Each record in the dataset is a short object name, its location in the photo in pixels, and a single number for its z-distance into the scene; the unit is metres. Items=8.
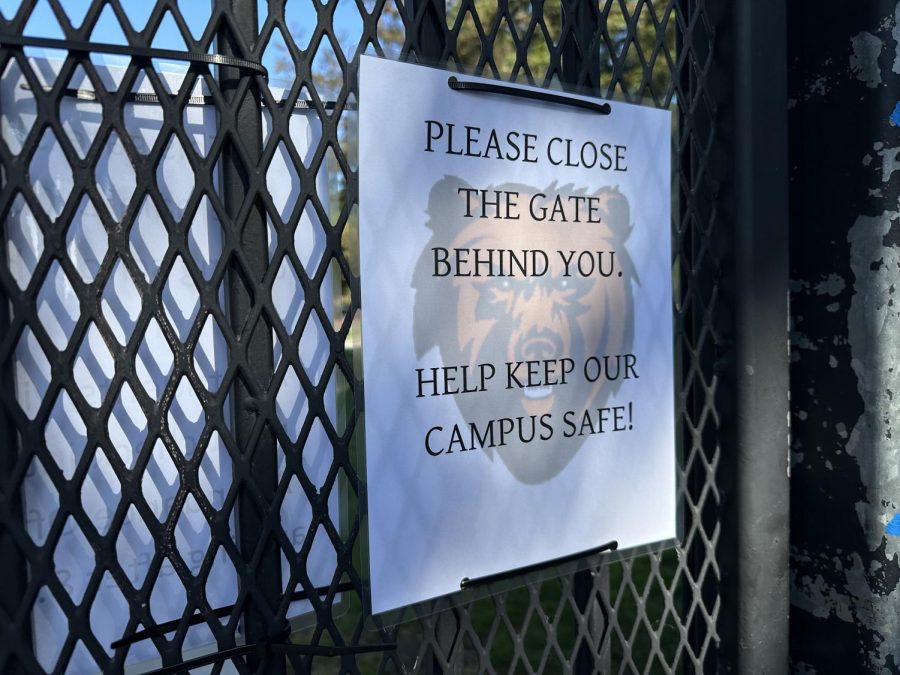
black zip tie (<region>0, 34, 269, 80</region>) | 0.32
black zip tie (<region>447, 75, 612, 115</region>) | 0.41
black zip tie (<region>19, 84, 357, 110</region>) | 0.33
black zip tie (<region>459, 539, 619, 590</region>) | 0.43
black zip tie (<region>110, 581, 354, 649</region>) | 0.35
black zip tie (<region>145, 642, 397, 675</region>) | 0.36
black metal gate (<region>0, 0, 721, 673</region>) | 0.33
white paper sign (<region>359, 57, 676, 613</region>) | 0.40
